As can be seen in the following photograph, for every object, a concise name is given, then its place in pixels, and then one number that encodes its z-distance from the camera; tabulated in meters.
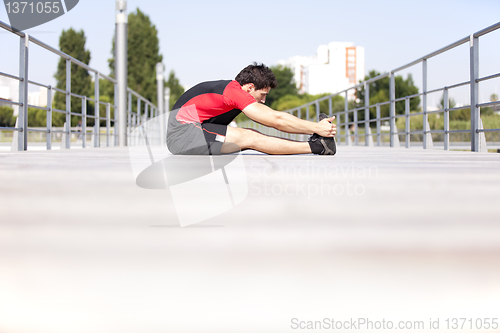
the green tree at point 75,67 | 31.95
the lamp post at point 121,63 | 5.92
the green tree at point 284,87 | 59.12
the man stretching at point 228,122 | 2.27
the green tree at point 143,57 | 32.69
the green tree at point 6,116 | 28.23
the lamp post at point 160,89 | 11.42
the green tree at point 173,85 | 45.51
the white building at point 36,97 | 83.37
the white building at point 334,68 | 88.75
